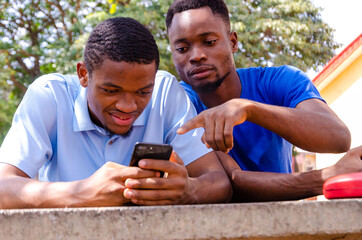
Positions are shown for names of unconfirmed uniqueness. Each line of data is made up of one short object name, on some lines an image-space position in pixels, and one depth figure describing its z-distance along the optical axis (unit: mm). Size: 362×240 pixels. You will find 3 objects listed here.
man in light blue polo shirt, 1772
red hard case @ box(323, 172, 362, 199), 1415
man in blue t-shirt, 2072
